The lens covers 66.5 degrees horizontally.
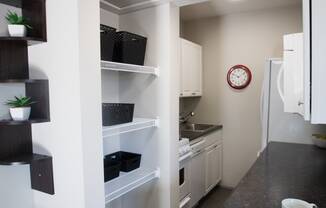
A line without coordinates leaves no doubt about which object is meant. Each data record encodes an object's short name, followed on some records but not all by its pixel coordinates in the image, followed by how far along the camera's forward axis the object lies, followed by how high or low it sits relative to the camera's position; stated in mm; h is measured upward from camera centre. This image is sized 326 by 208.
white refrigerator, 2596 -291
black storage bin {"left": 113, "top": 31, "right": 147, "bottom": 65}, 1970 +392
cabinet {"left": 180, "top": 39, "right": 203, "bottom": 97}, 3184 +349
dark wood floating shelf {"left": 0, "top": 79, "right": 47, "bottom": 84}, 1415 +96
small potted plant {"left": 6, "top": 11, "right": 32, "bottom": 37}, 1434 +413
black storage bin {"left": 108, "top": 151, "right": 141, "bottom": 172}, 2172 -576
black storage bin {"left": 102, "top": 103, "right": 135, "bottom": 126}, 1814 -131
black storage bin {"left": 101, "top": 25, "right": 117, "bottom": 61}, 1794 +395
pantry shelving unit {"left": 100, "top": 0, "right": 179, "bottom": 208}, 2170 +22
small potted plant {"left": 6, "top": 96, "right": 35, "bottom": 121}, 1454 -68
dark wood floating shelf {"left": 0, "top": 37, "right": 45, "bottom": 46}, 1417 +338
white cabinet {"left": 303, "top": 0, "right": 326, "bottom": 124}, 1117 +166
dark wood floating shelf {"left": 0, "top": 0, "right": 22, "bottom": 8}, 1512 +588
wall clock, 3531 +251
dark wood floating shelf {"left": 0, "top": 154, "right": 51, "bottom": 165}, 1452 -375
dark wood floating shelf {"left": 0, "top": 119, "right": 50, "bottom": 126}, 1430 -142
